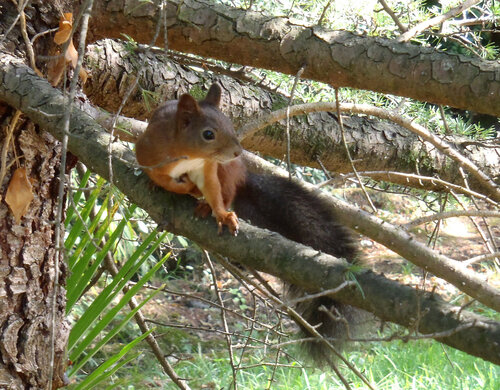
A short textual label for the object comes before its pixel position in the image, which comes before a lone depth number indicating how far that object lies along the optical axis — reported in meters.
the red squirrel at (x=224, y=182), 3.76
